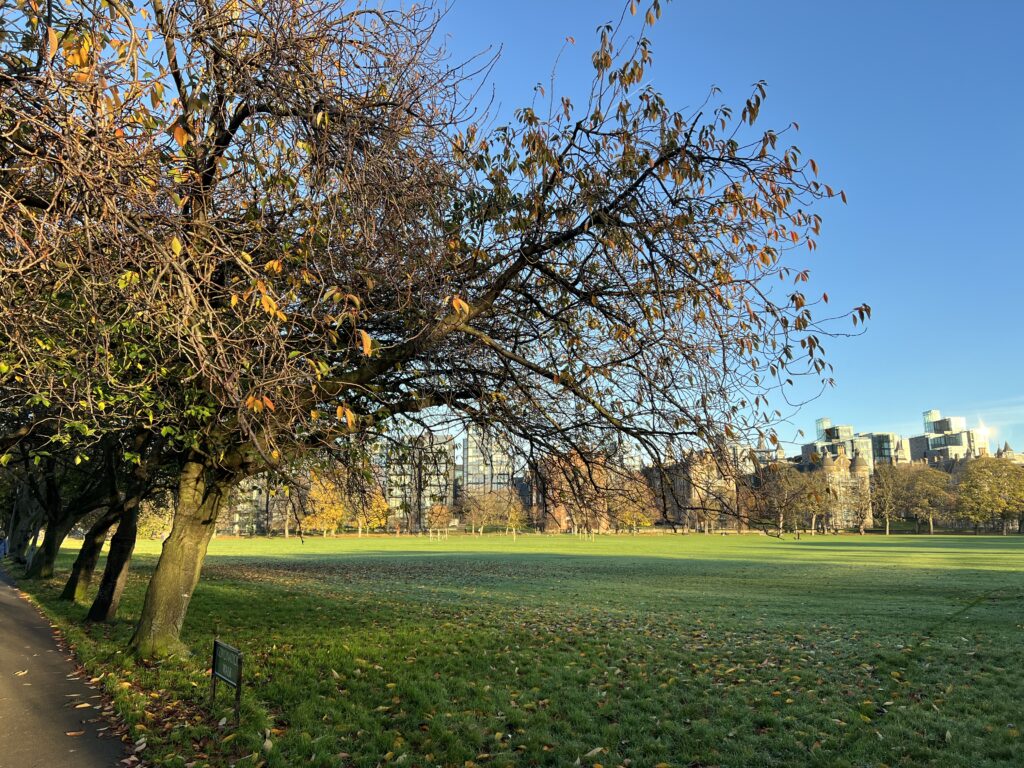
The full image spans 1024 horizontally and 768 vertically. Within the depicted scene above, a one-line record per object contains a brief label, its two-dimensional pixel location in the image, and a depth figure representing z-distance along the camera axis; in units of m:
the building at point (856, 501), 95.78
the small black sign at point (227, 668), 6.50
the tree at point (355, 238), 4.20
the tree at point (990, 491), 88.62
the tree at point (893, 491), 87.38
